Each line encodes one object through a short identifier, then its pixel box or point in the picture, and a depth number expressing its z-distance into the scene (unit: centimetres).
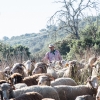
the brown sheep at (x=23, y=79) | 1375
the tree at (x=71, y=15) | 6004
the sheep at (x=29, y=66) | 1864
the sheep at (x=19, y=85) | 1239
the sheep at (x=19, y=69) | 1656
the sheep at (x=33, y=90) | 1024
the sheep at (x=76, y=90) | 1212
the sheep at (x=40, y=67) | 1657
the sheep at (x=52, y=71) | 1673
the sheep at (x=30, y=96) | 965
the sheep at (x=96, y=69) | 1494
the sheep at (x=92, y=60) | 1995
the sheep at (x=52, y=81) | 1282
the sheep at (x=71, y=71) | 1632
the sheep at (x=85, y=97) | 881
